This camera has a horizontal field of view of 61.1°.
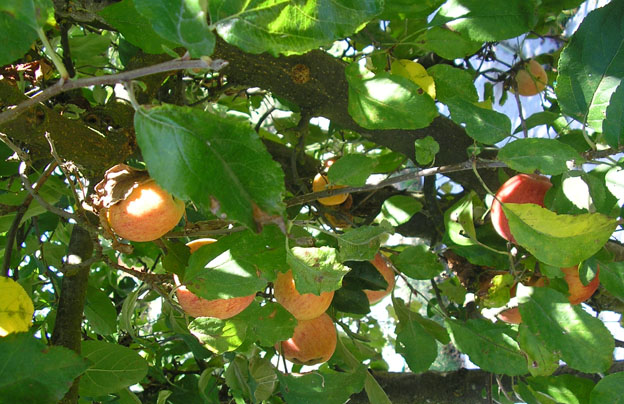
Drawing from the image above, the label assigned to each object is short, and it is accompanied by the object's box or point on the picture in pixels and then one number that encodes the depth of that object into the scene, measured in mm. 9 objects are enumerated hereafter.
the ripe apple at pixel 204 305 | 665
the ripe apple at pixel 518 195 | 766
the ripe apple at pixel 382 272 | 929
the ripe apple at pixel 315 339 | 891
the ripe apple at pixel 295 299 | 768
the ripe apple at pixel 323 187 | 1035
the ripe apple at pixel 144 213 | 542
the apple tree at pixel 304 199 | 351
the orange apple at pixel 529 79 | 1257
